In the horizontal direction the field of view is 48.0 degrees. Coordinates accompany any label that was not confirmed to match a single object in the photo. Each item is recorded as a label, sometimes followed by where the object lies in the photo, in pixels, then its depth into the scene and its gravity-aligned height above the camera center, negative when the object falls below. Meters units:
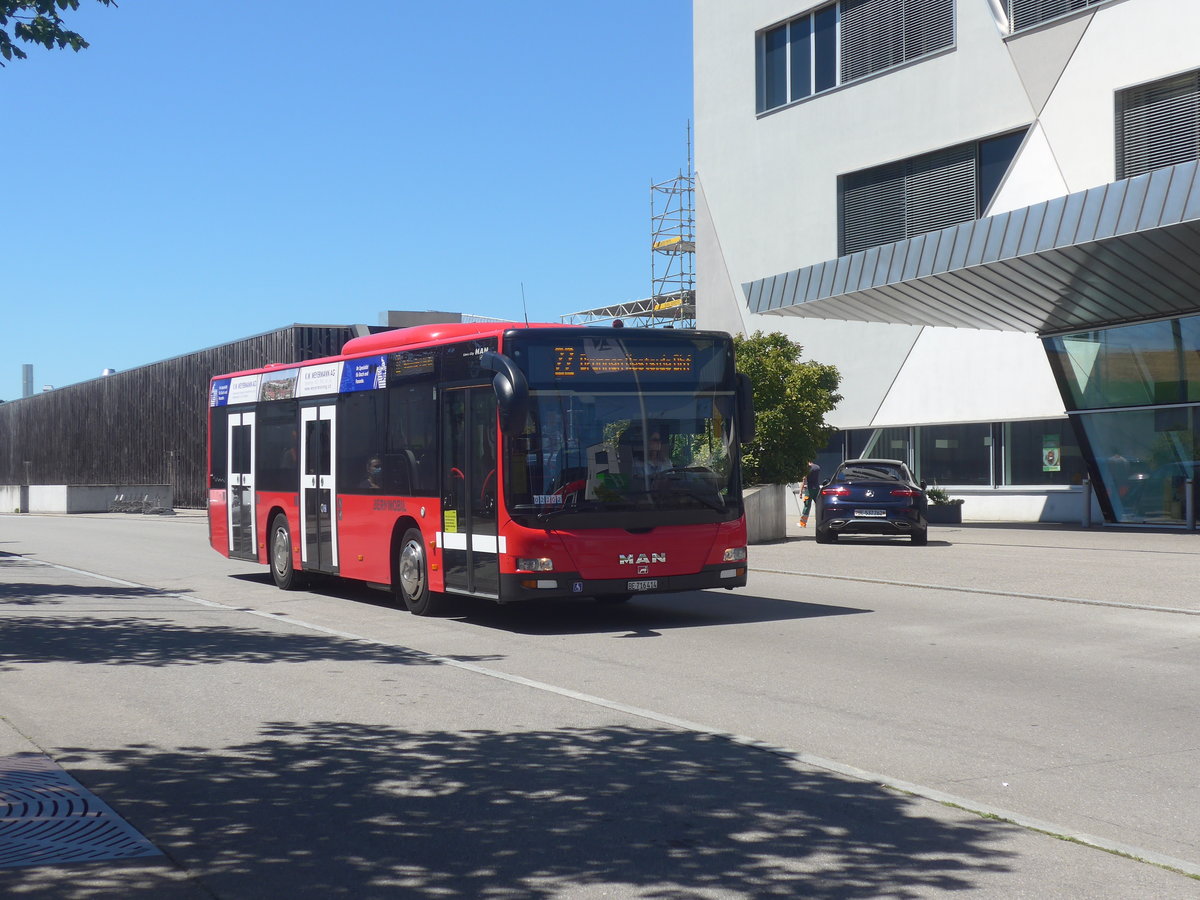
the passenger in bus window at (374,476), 14.64 +0.11
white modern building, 25.08 +6.37
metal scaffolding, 61.34 +9.32
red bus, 12.10 +0.19
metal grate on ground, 5.22 -1.38
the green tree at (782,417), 27.89 +1.26
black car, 24.61 -0.48
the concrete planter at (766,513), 26.62 -0.71
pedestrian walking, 31.53 -0.27
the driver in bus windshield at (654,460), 12.44 +0.19
